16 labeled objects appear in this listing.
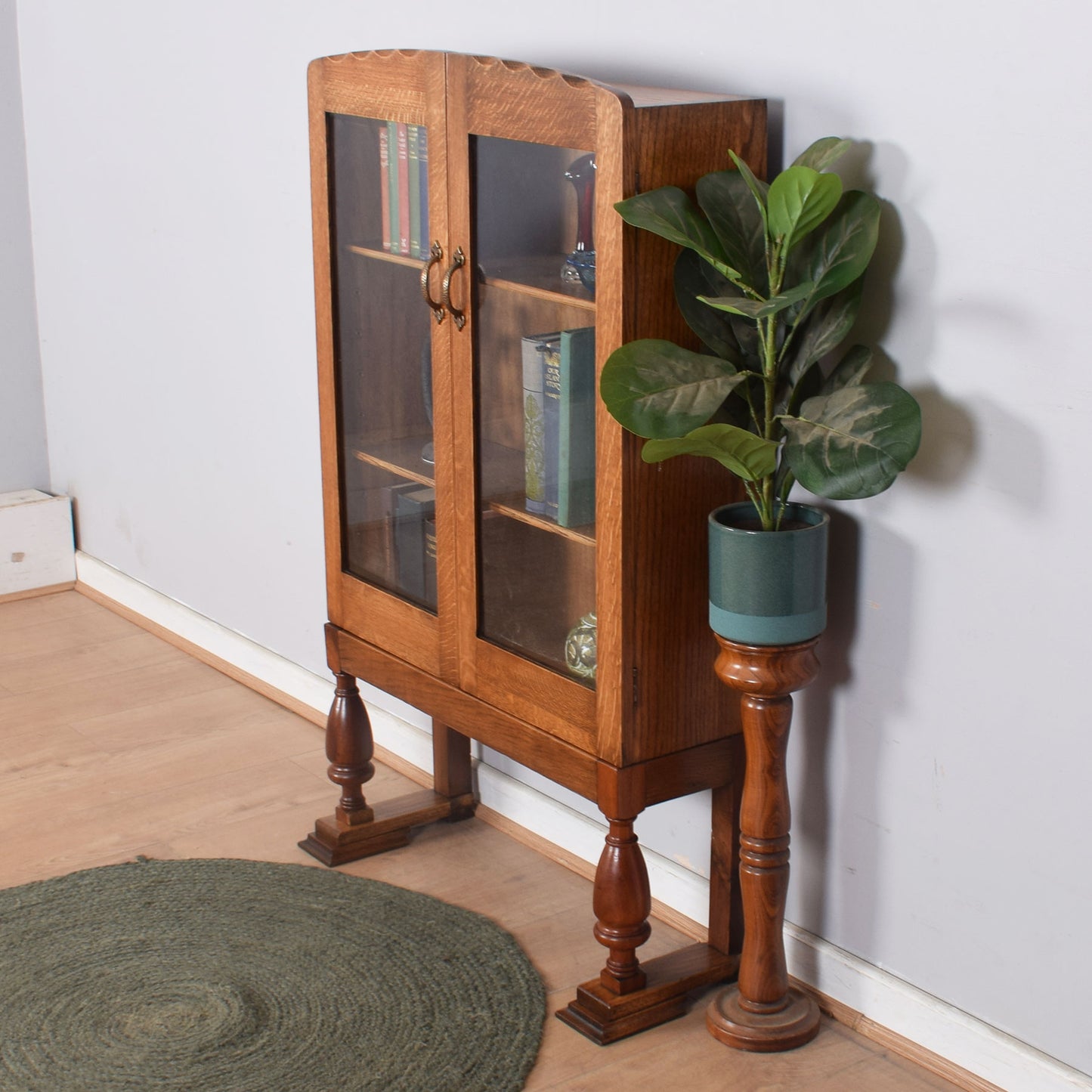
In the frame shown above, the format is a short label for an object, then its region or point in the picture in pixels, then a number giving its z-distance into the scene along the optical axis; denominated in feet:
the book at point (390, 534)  7.66
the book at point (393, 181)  7.07
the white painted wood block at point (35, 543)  12.92
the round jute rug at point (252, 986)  6.54
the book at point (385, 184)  7.16
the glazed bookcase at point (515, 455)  5.98
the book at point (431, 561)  7.36
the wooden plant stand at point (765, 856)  6.18
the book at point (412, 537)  7.41
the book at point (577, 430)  6.20
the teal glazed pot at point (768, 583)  5.93
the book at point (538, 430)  6.49
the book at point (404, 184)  7.00
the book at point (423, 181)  6.85
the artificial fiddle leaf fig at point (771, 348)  5.51
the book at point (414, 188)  6.93
